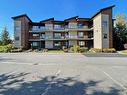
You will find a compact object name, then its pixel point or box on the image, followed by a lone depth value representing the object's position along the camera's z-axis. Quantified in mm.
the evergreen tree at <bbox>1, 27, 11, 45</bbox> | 31442
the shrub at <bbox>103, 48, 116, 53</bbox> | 18398
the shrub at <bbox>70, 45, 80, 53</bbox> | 19681
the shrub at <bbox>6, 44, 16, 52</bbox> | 21082
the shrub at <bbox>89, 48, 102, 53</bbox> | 18687
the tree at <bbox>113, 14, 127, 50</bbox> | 21995
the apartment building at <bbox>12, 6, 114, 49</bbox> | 23557
